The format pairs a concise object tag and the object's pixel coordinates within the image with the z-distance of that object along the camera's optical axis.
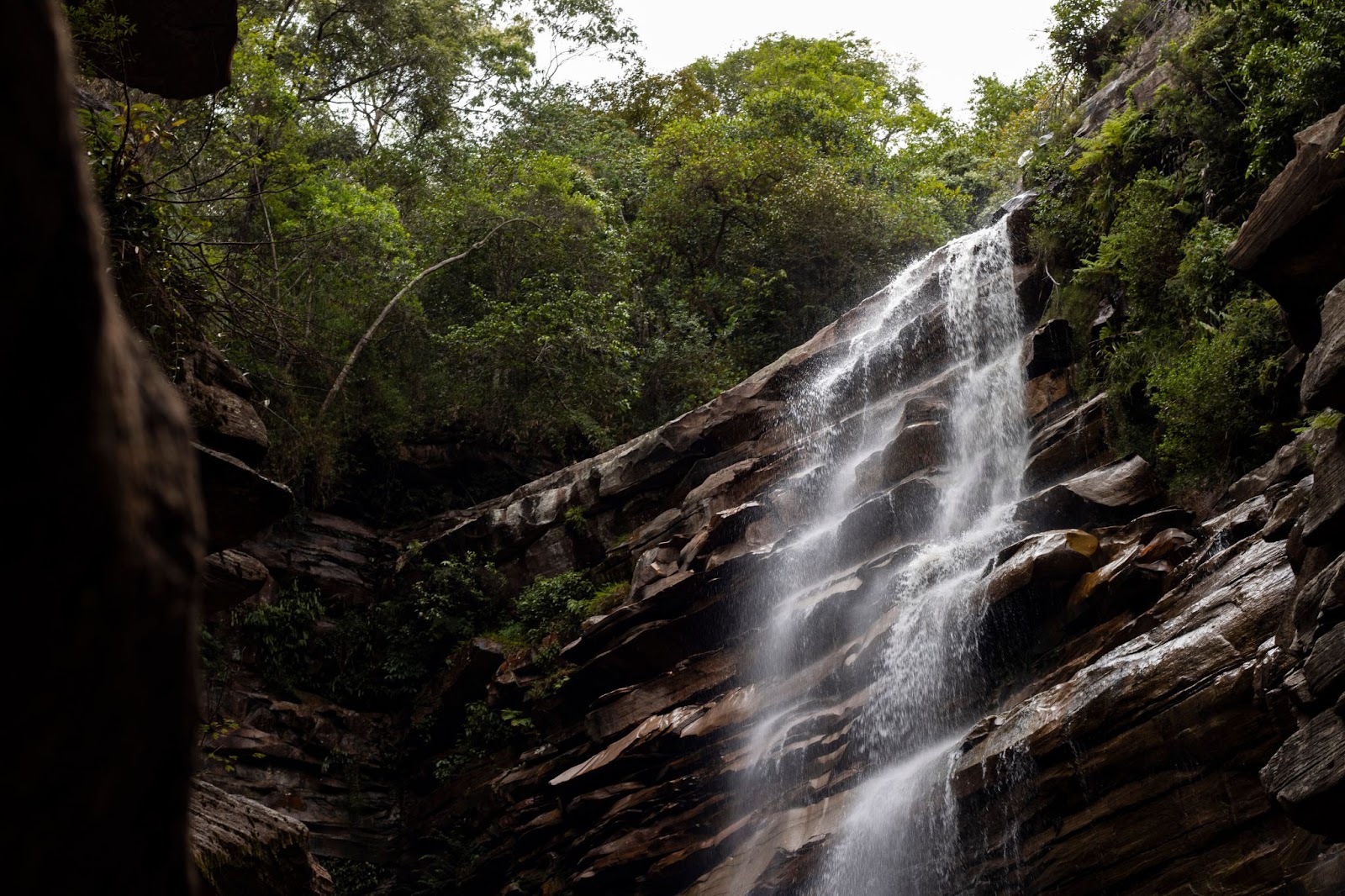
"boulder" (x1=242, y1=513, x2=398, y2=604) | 21.67
